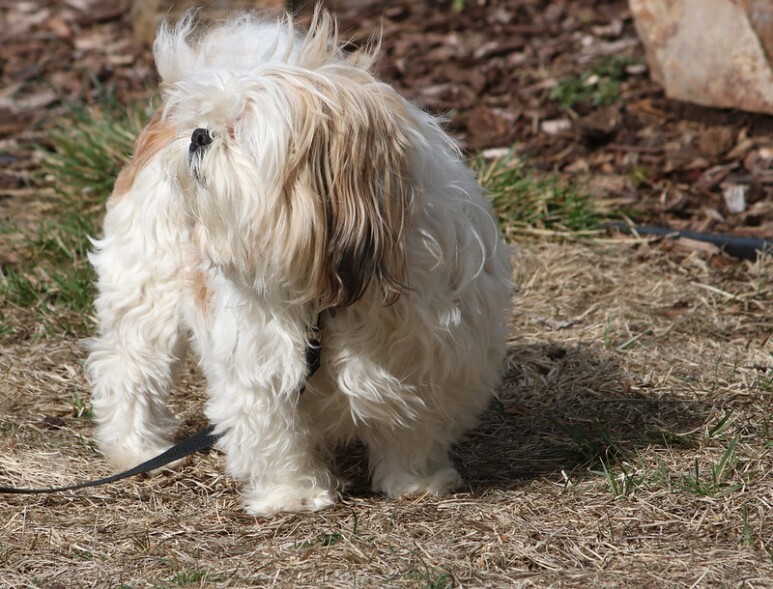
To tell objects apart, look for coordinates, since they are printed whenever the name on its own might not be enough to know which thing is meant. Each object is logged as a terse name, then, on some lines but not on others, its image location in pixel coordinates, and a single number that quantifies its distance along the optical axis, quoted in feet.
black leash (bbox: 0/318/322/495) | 21.93
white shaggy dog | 17.58
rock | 37.22
